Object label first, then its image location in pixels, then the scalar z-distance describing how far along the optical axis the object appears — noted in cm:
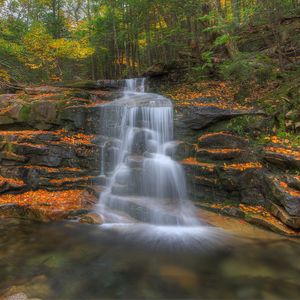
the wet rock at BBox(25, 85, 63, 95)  1166
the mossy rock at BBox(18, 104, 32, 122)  962
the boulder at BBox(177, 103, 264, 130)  836
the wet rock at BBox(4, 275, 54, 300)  358
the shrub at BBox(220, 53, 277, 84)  833
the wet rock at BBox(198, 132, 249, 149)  763
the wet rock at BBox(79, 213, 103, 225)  672
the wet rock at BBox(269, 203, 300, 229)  545
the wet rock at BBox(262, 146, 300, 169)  600
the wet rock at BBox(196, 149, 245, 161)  732
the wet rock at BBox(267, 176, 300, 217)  546
